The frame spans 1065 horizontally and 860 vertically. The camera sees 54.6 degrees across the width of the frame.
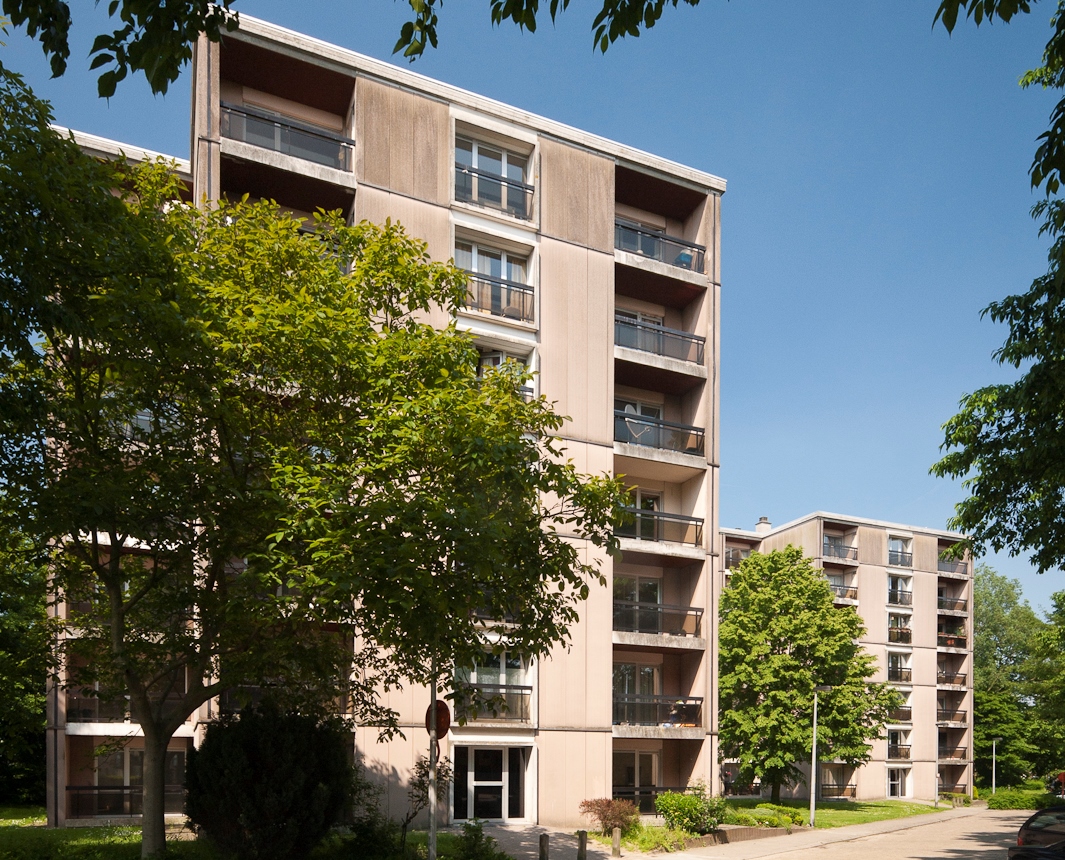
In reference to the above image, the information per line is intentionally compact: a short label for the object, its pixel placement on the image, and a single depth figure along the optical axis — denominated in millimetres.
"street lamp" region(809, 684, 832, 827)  34975
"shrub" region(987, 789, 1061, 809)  50778
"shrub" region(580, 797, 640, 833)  27453
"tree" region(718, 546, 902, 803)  43438
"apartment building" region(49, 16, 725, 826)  27922
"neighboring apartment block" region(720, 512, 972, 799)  63500
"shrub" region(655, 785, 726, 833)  29016
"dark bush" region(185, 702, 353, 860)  18250
